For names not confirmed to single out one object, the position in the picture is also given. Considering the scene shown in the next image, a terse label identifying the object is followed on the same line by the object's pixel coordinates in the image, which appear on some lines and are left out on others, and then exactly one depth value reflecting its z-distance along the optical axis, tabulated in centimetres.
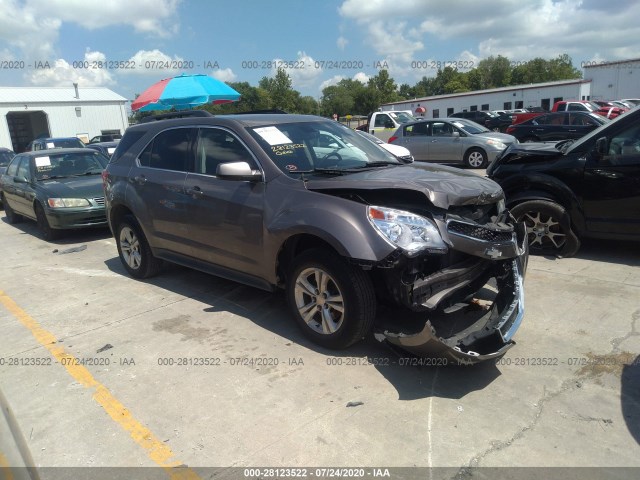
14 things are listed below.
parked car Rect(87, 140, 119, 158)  1522
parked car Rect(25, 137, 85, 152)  1524
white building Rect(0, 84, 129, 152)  3472
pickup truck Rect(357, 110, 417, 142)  1970
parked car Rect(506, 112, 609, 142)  1551
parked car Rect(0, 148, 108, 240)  839
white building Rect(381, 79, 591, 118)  4544
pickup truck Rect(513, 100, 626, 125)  2229
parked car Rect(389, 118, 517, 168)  1432
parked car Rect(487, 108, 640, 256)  544
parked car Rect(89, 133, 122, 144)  2774
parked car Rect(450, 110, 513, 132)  2703
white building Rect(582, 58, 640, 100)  4569
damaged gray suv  343
